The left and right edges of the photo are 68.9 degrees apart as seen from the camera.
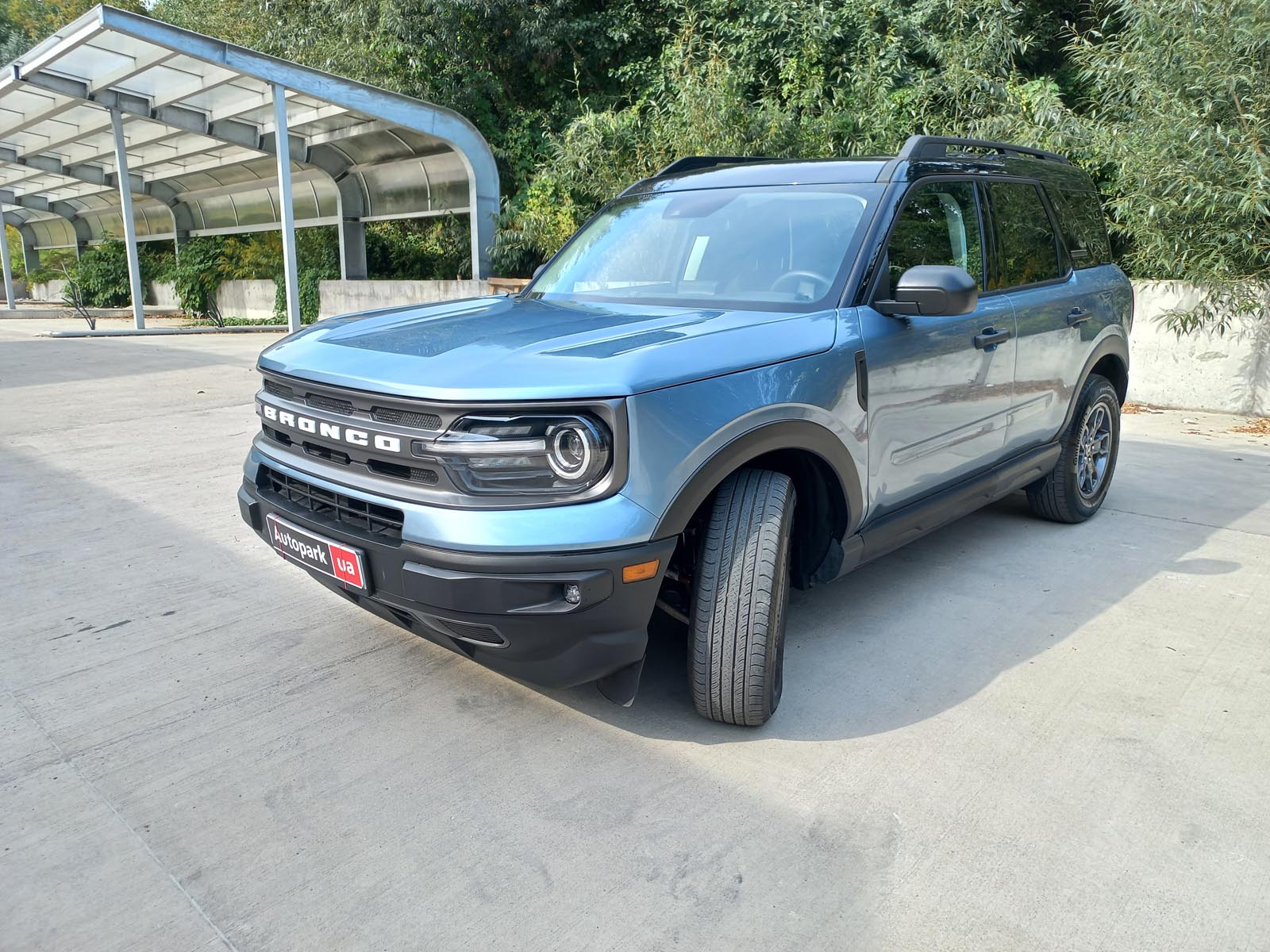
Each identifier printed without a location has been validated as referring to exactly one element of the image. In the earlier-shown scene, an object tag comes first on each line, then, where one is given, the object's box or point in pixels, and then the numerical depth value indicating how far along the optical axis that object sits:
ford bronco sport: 2.38
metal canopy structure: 12.62
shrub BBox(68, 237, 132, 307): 26.62
